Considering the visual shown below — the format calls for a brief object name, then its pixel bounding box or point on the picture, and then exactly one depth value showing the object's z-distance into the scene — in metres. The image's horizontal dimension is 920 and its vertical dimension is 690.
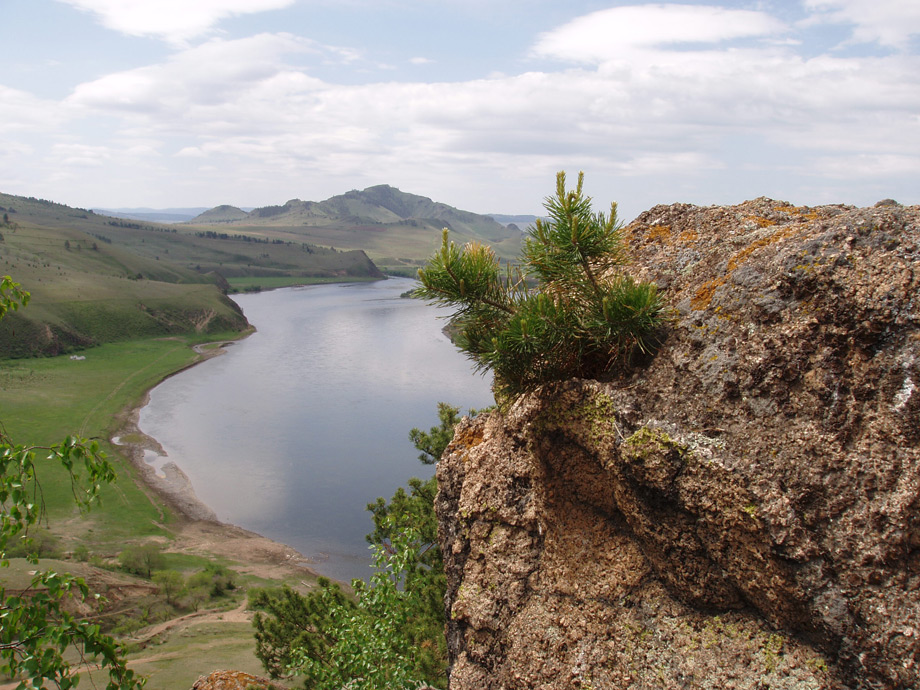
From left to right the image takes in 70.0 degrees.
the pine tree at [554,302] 4.50
